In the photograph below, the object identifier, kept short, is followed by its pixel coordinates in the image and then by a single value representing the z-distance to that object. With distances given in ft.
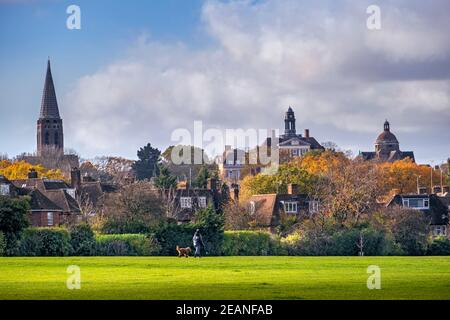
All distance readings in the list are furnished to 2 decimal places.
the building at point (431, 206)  346.33
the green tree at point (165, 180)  384.06
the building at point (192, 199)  356.18
